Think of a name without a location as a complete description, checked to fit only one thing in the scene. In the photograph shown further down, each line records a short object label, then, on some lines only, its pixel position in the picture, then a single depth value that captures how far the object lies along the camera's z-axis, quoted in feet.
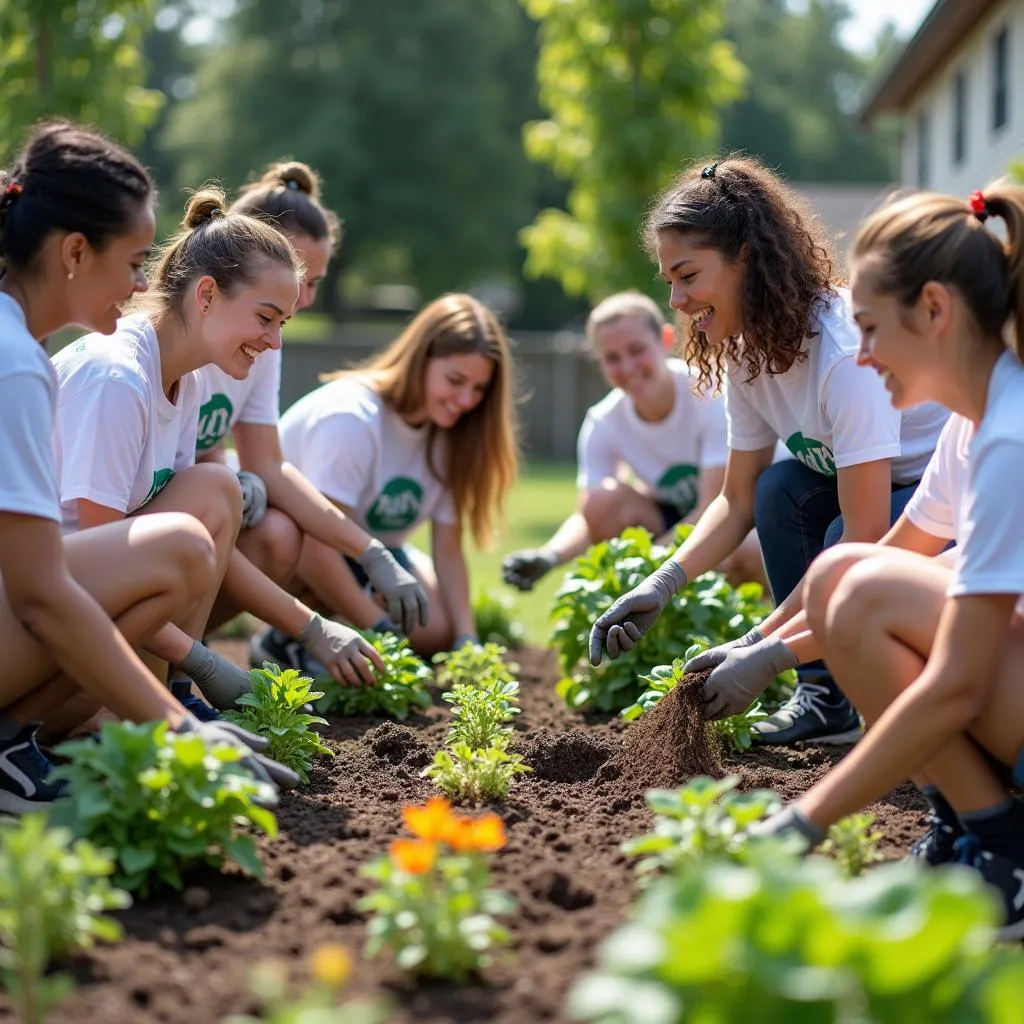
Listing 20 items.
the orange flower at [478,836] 6.73
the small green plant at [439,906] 6.73
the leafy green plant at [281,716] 11.05
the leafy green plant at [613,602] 14.48
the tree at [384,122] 111.04
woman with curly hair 11.69
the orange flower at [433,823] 6.59
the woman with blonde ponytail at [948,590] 7.54
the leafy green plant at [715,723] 12.20
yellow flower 4.96
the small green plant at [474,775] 10.42
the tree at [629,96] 48.57
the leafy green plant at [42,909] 6.06
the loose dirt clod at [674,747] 11.19
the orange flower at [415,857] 6.40
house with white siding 49.26
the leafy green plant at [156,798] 7.78
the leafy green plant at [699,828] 7.47
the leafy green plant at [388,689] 14.11
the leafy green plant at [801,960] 5.03
